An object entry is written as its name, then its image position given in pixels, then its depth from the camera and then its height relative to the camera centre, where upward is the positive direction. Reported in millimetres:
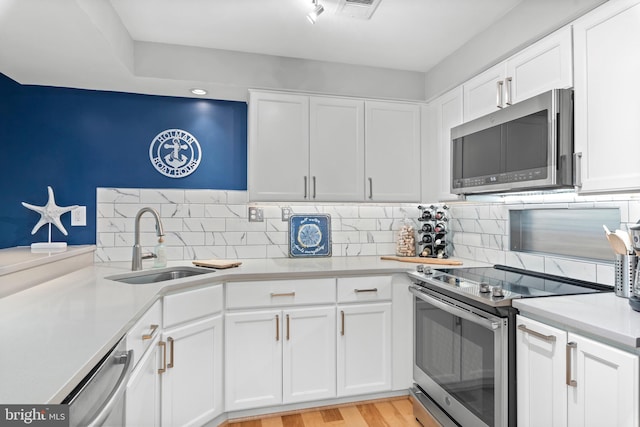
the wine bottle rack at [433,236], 2812 -168
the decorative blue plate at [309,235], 2869 -170
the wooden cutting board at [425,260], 2520 -329
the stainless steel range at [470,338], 1543 -614
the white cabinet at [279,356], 2123 -860
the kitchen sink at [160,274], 2199 -395
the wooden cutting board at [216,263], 2314 -334
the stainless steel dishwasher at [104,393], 854 -474
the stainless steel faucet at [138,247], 2232 -212
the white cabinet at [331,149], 2533 +478
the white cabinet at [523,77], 1716 +751
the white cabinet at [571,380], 1112 -573
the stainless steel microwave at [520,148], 1666 +354
